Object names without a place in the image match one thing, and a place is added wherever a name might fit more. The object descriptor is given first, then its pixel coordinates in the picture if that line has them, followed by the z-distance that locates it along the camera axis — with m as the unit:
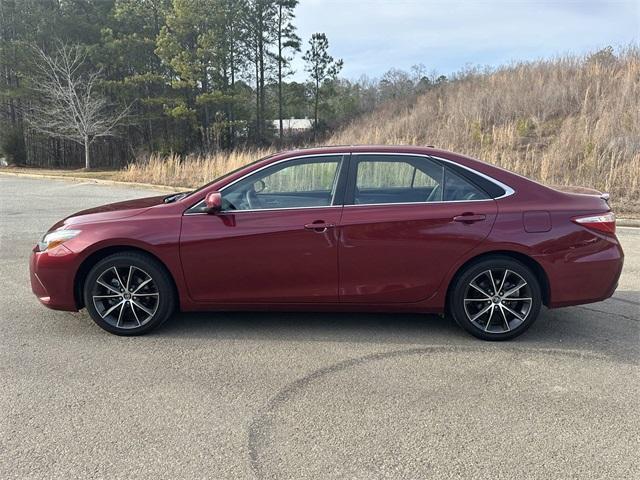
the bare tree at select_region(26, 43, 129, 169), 31.88
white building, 46.44
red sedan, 3.98
